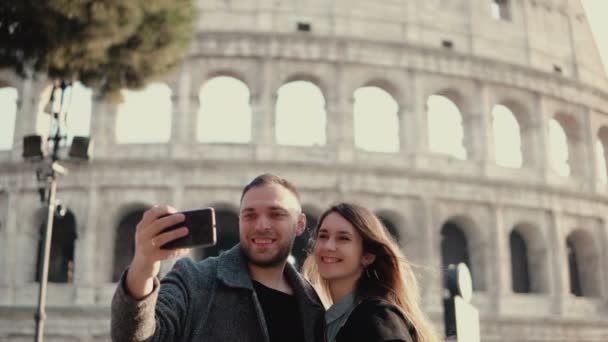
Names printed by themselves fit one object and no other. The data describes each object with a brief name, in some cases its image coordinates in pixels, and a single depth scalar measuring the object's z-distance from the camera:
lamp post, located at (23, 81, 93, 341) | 9.84
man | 2.21
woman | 2.54
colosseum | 17.23
